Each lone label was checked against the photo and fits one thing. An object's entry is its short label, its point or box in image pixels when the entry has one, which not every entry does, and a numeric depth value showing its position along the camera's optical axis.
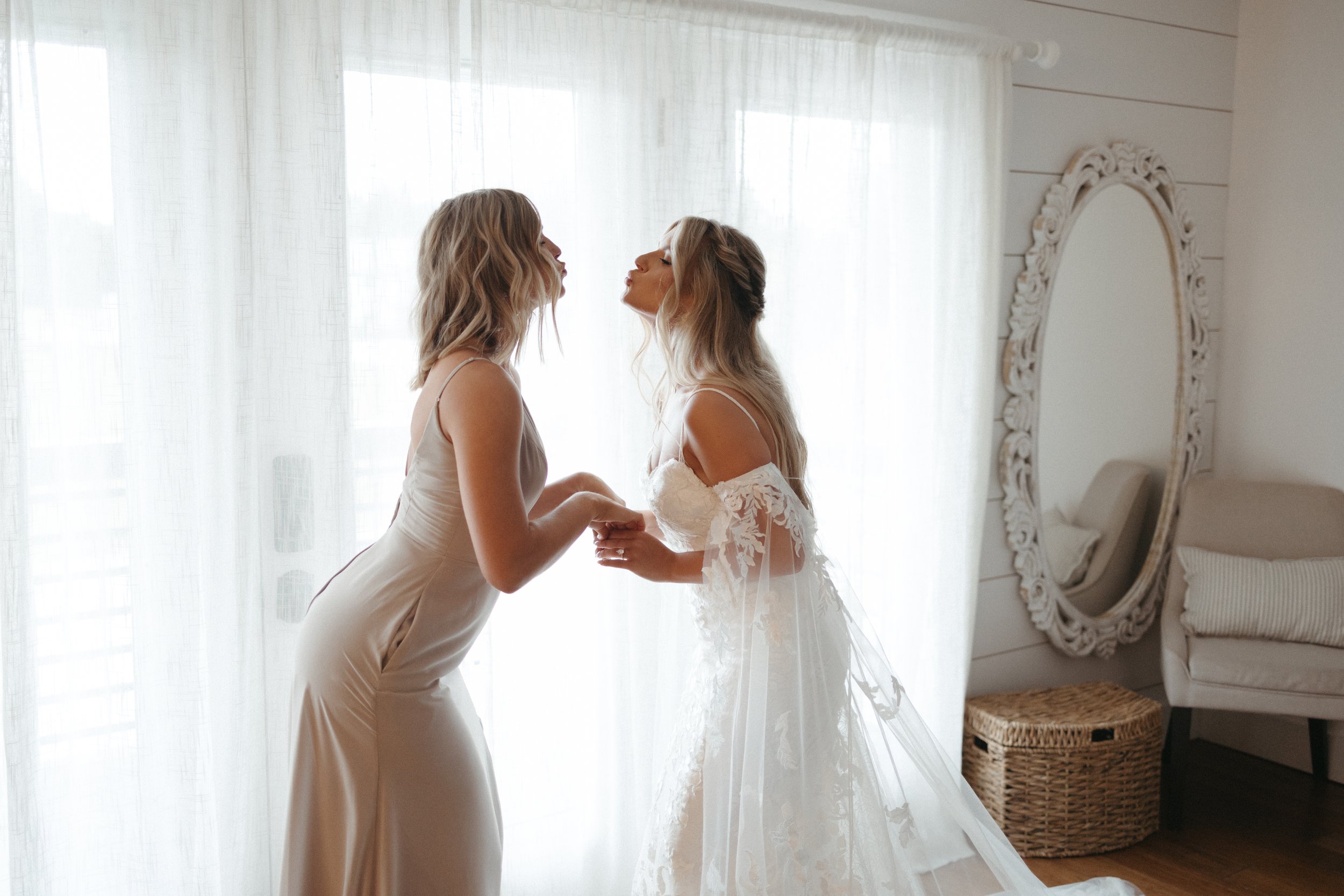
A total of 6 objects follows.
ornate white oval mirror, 3.32
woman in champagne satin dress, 1.60
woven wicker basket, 2.99
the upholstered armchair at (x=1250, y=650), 3.06
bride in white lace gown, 1.78
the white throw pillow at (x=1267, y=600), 3.17
